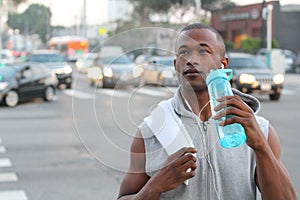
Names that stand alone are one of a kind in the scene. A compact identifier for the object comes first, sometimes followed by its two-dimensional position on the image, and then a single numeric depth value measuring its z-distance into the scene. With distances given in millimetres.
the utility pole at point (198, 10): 37838
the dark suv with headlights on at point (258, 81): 22500
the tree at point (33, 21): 112000
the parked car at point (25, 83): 21531
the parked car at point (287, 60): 47706
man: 2475
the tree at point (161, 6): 60719
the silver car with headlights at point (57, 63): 31411
